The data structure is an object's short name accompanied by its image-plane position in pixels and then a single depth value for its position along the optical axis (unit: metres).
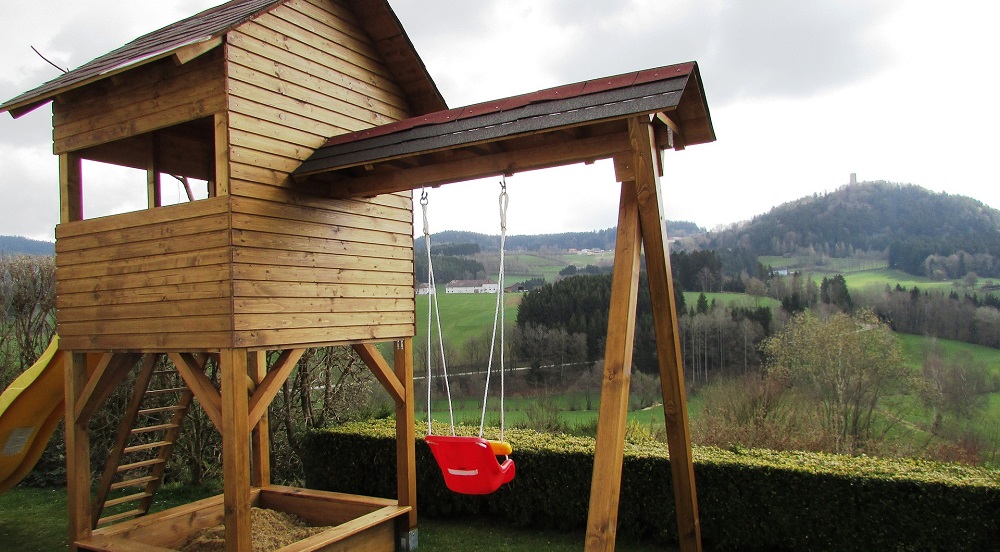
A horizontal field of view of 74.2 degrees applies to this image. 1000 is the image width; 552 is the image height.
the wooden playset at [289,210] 3.91
